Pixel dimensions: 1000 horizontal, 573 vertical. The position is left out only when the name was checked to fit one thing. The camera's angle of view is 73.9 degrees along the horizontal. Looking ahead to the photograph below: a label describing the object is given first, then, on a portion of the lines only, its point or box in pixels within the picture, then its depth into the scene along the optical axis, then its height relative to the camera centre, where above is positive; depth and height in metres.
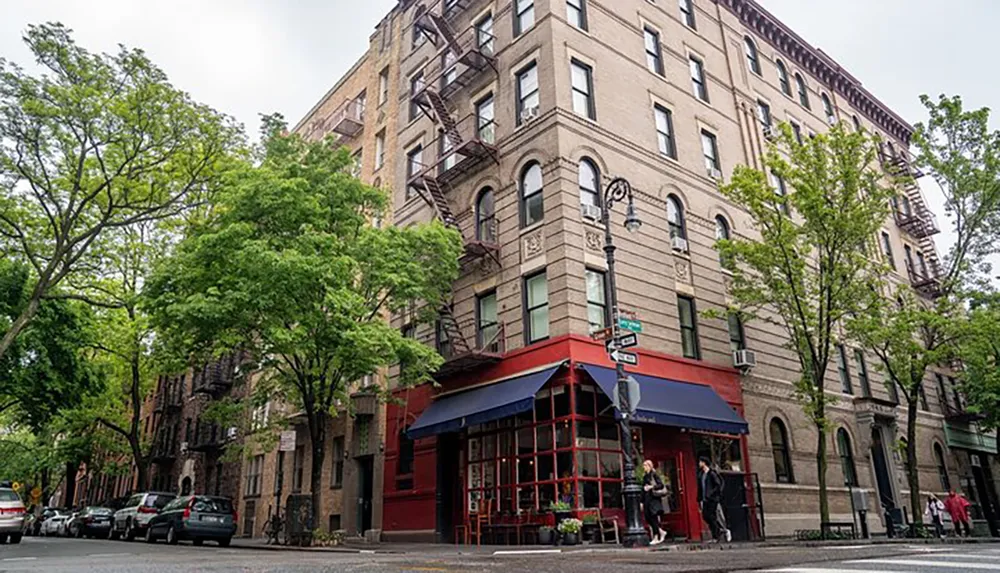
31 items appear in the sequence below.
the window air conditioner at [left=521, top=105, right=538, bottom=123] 21.11 +11.59
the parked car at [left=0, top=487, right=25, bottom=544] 21.56 -0.17
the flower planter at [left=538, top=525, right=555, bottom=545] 15.66 -0.95
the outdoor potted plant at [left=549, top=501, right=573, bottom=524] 16.11 -0.39
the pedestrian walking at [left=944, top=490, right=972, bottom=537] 23.75 -1.01
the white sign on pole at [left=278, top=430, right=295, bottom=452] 21.03 +1.84
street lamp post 13.21 +0.95
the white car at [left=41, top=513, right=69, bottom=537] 34.00 -0.79
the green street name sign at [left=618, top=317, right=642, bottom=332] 14.20 +3.41
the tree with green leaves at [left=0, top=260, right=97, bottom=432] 24.81 +5.65
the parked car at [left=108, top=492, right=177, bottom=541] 25.06 -0.20
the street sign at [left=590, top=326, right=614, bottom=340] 15.21 +3.53
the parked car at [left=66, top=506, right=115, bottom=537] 29.10 -0.59
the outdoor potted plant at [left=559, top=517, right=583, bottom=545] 15.37 -0.83
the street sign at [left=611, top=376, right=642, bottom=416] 13.92 +1.93
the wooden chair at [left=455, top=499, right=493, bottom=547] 18.75 -0.74
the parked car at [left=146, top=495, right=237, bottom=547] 20.56 -0.47
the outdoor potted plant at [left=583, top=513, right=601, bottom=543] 16.05 -0.86
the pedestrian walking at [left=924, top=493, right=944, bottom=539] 21.16 -1.02
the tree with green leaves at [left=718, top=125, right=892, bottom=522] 19.66 +7.19
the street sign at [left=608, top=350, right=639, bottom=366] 14.07 +2.72
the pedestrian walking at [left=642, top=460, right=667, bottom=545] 14.91 -0.15
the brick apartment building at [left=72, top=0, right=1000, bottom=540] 18.53 +6.02
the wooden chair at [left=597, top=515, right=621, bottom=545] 16.44 -0.83
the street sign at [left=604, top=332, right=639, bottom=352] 14.03 +3.03
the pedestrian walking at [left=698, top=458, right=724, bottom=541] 15.67 -0.11
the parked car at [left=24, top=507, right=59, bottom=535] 30.81 -0.47
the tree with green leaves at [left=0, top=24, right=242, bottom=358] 19.81 +11.05
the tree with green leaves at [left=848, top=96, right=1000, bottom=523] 21.66 +8.69
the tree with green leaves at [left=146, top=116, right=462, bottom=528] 17.08 +5.82
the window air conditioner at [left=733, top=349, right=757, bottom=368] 22.02 +4.08
